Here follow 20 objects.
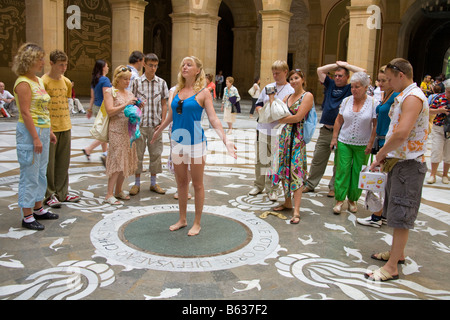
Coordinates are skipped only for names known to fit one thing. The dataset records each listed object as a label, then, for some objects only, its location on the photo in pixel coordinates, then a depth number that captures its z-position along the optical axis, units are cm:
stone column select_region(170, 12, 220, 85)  1775
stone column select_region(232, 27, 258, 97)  2516
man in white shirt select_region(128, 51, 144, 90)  571
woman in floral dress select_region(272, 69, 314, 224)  464
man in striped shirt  532
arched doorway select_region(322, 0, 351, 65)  2292
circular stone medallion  338
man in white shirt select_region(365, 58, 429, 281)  313
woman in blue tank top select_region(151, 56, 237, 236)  383
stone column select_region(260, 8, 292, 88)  1666
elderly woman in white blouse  478
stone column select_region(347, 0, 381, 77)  1460
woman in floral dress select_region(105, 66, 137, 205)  485
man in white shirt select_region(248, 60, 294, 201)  500
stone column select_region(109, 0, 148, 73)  1545
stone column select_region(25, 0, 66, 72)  1261
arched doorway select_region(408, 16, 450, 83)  2367
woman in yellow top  379
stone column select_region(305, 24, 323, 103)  2345
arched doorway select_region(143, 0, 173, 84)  2513
